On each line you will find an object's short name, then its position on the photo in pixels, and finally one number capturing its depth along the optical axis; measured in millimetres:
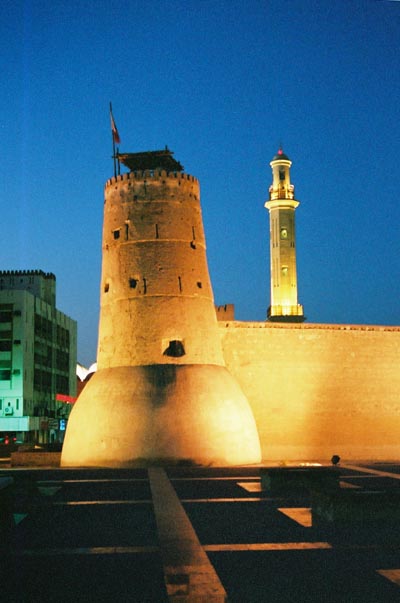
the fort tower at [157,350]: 21422
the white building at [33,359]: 46438
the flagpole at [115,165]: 25845
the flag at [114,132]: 26636
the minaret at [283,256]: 53750
